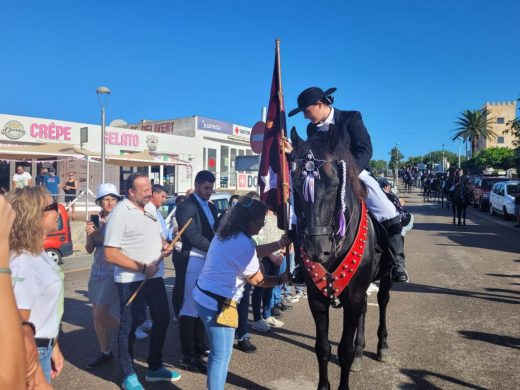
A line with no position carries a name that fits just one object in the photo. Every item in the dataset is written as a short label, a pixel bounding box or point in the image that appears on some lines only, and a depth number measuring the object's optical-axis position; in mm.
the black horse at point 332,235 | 3002
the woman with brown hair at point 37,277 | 2305
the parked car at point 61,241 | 9573
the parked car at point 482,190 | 25547
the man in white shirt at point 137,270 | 3873
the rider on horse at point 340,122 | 3812
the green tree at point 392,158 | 94625
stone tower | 94500
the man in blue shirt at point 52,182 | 15445
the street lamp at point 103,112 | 14320
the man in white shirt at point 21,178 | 14844
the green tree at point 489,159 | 48281
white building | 20516
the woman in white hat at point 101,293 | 4512
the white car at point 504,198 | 19516
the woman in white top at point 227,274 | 3127
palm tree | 70750
